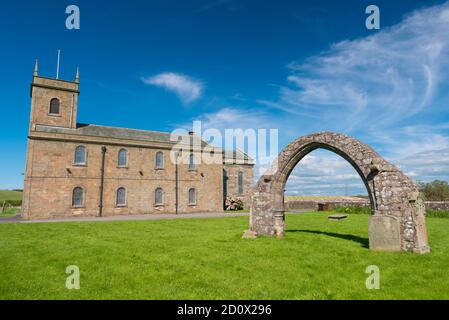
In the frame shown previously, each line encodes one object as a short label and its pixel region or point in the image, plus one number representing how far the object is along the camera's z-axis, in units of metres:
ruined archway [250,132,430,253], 9.11
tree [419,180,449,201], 37.28
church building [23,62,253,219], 26.02
